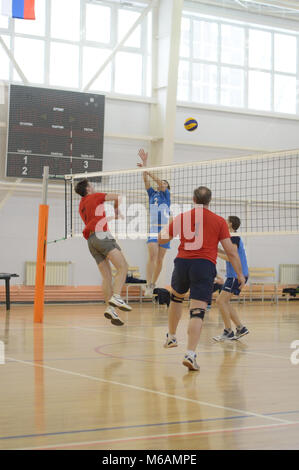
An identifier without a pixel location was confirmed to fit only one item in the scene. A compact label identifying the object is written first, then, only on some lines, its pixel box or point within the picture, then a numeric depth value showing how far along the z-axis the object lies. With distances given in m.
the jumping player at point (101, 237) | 8.41
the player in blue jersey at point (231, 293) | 8.59
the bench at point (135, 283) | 17.15
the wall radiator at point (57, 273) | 17.38
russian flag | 15.23
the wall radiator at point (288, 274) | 20.41
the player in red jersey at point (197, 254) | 6.27
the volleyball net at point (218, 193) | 16.83
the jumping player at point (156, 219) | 10.91
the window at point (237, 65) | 19.00
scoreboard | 16.09
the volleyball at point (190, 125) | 15.42
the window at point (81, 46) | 16.95
